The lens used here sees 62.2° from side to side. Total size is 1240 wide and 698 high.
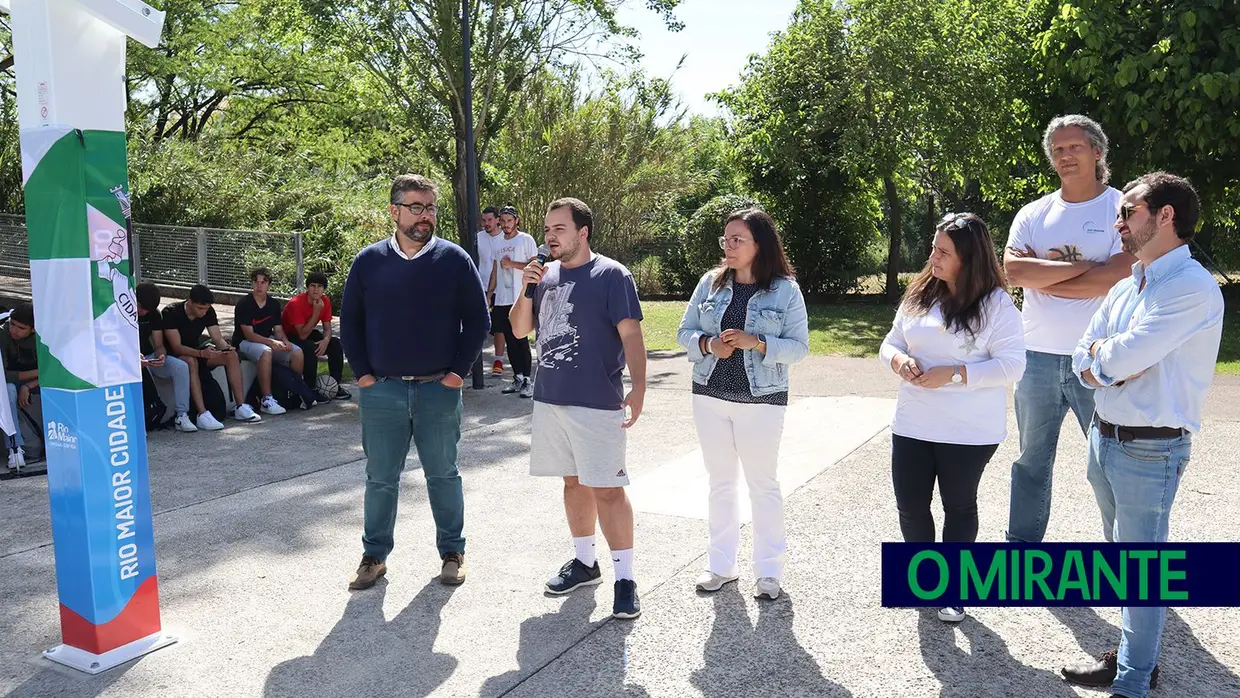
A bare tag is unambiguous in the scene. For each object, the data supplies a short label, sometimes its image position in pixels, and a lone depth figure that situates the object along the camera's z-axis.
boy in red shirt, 10.48
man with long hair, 4.54
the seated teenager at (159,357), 9.04
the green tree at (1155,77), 14.58
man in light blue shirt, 3.48
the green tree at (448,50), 14.38
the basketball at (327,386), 10.58
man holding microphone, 4.71
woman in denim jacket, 4.74
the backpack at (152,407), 8.91
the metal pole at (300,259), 16.38
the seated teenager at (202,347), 9.26
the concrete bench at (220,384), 9.20
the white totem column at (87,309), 4.05
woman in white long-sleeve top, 4.32
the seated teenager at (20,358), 8.00
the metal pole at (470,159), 11.58
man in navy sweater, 5.02
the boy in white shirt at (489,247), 11.54
